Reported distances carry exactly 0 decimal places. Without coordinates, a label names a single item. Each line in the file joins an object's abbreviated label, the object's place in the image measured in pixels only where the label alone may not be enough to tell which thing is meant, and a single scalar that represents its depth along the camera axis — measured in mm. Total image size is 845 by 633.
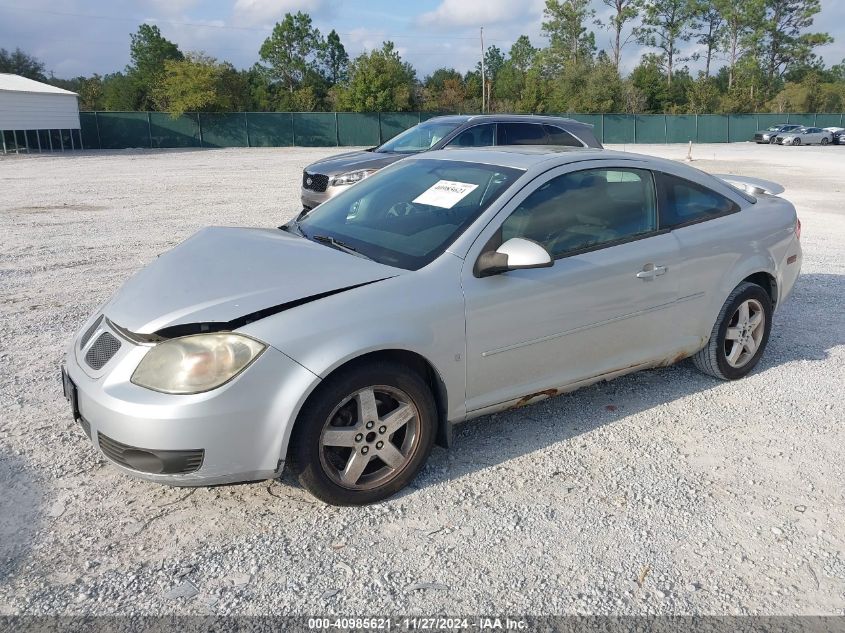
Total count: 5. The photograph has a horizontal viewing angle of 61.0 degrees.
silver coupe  2998
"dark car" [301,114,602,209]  11297
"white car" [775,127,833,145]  48531
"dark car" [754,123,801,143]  50094
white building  34094
